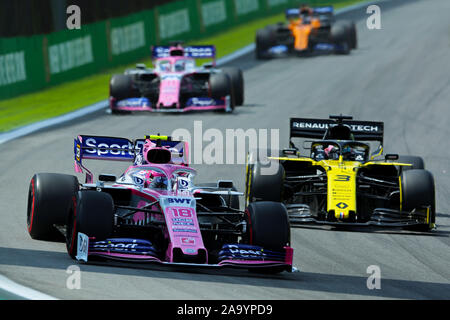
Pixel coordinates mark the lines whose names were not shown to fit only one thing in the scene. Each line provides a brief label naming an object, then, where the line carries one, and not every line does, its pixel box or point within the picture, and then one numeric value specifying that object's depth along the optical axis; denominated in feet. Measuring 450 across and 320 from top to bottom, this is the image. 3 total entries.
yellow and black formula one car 47.96
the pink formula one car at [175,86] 84.38
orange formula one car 122.21
